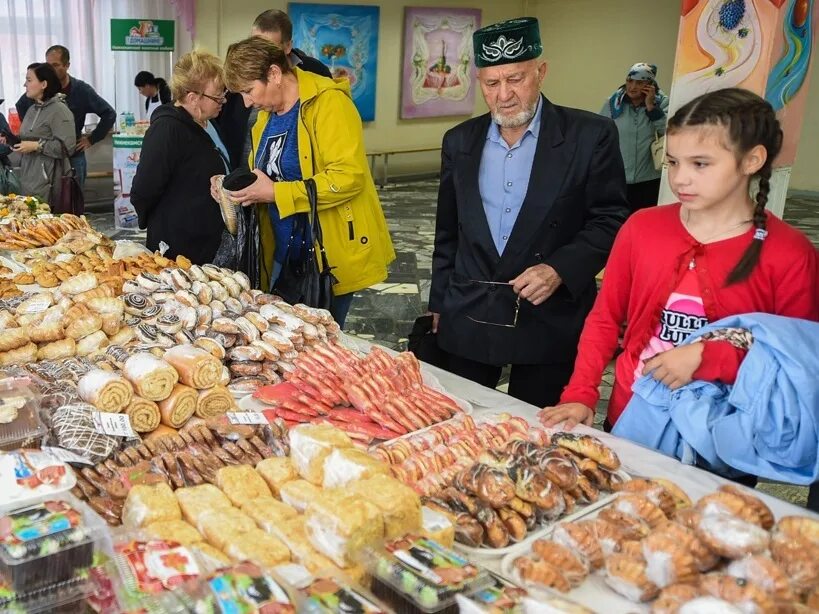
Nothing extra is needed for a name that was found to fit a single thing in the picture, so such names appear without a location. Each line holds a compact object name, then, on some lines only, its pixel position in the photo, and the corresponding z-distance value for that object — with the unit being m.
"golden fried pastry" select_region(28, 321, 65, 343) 2.59
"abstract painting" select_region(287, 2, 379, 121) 11.51
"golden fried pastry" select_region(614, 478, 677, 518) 1.68
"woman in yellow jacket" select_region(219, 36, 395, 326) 3.34
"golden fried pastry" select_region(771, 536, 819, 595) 1.36
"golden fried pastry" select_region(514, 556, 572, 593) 1.46
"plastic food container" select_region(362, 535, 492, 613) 1.27
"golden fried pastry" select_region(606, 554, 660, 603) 1.42
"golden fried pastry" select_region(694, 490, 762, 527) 1.56
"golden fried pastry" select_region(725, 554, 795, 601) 1.30
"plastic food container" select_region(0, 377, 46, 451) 1.88
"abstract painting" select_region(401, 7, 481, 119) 12.94
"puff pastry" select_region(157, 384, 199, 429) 2.15
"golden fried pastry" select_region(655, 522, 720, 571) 1.44
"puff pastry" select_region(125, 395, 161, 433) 2.11
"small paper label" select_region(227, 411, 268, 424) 2.08
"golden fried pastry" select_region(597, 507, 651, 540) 1.57
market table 1.48
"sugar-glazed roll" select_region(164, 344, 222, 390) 2.24
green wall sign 8.74
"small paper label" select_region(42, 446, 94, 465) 1.80
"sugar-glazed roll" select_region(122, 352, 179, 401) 2.14
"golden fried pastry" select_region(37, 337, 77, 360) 2.55
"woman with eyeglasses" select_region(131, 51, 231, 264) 3.93
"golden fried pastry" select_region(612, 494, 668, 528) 1.62
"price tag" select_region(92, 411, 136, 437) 1.96
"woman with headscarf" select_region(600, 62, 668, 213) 6.68
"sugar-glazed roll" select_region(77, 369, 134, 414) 2.08
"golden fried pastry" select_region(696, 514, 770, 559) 1.43
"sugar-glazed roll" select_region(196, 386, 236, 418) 2.23
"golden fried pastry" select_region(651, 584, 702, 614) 1.31
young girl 2.03
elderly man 2.72
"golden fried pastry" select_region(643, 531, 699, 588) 1.39
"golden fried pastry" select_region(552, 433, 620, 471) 1.88
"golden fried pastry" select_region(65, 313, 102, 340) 2.62
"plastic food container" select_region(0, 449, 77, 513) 1.47
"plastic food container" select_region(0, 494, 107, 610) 1.27
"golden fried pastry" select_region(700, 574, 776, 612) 1.25
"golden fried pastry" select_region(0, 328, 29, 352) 2.50
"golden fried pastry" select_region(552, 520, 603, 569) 1.54
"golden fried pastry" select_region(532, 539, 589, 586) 1.50
